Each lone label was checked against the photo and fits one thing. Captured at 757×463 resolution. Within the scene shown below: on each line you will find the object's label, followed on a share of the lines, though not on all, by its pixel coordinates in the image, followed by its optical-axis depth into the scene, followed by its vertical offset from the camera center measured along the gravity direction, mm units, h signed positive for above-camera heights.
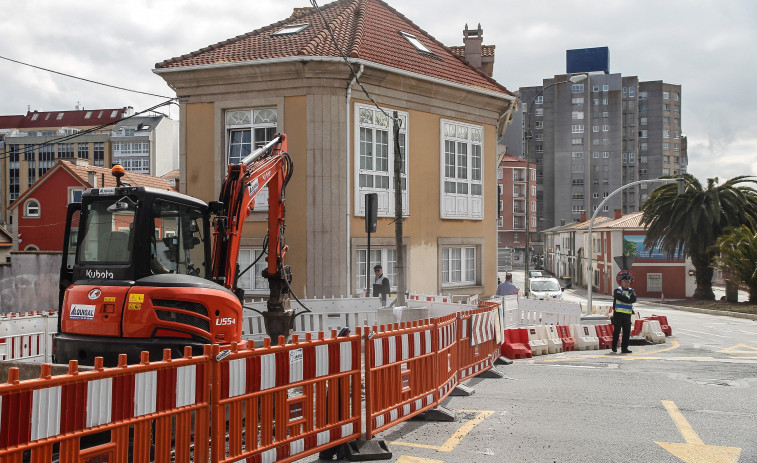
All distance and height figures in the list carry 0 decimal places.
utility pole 13672 +357
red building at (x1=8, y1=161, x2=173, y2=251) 51656 +2854
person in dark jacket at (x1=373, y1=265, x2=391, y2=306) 16828 -1043
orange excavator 7016 -413
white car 34825 -2465
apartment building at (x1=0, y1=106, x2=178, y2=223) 91188 +12858
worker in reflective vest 14625 -1491
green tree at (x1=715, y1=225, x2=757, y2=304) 35750 -765
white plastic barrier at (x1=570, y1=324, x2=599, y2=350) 16250 -2296
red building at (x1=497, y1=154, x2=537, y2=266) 94688 +5306
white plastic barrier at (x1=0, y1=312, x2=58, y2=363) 12031 -1691
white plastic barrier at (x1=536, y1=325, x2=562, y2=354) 15398 -2191
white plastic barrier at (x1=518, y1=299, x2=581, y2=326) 18516 -1988
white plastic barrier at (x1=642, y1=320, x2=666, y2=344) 17922 -2380
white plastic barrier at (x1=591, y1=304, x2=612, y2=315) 27947 -2790
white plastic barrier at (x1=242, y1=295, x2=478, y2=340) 15727 -1599
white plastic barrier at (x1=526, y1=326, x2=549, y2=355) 14928 -2214
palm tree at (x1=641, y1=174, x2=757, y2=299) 40594 +1666
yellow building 17234 +2846
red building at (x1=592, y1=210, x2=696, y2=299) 54656 -2073
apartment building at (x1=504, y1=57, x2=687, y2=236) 98812 +15160
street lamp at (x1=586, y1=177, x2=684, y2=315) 27156 -353
